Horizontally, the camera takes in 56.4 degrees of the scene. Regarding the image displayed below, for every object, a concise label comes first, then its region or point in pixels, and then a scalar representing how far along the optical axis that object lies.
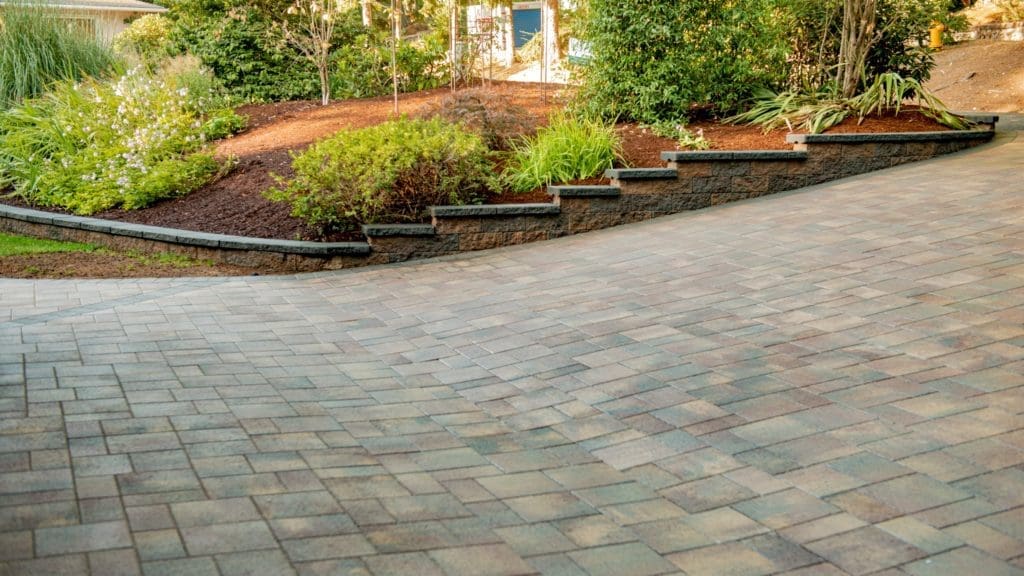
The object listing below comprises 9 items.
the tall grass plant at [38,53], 12.42
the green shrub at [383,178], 7.81
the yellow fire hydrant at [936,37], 20.22
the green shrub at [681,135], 8.77
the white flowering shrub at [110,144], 9.95
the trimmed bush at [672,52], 9.31
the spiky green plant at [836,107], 9.19
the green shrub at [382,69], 14.54
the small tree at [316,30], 13.38
